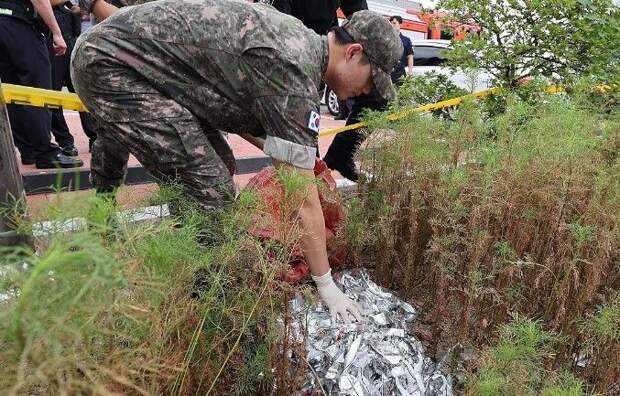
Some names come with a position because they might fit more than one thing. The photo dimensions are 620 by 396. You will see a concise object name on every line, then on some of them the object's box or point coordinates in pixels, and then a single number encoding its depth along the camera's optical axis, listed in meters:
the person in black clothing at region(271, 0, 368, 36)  3.72
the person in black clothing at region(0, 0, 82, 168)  3.61
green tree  3.27
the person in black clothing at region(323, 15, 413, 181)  3.66
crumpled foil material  1.75
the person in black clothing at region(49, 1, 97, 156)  4.64
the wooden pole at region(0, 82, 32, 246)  1.89
